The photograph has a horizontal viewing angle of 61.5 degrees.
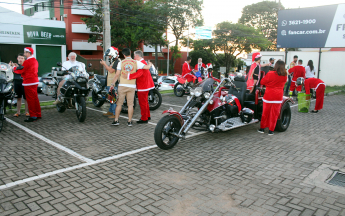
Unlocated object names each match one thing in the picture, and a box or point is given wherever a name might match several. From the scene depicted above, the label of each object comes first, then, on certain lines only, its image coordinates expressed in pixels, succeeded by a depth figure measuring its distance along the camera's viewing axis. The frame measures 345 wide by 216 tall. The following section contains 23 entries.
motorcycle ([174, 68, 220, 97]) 12.81
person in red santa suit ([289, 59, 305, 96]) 12.40
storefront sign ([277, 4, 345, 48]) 17.08
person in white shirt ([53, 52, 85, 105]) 8.07
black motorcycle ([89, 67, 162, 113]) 8.98
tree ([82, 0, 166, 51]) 36.48
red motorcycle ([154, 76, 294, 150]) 5.50
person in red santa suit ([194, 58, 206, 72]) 13.33
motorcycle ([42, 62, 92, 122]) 7.70
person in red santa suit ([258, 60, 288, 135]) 6.43
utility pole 13.25
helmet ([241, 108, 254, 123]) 6.51
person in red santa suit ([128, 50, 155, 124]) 7.35
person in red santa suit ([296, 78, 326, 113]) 9.76
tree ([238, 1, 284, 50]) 52.81
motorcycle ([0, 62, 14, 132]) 6.59
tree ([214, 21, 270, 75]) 45.09
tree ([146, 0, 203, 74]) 37.56
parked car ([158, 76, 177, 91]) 17.72
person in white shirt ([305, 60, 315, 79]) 12.14
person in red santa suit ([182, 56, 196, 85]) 11.87
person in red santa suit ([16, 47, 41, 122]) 7.36
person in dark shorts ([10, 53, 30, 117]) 8.02
